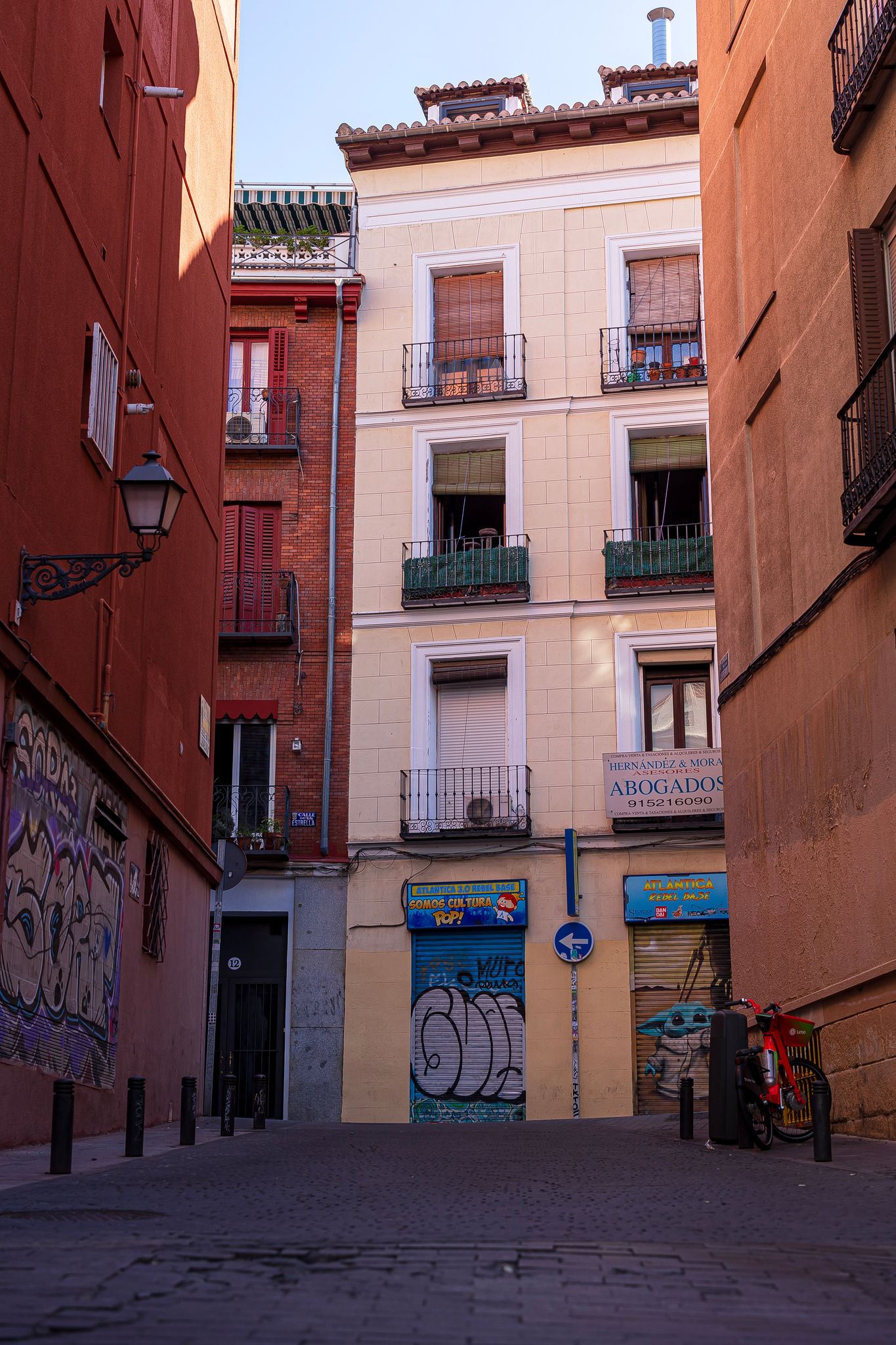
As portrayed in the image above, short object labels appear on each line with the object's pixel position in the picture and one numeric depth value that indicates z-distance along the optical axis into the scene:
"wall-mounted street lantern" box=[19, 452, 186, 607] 11.30
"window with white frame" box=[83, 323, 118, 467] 13.73
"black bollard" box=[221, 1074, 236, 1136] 14.08
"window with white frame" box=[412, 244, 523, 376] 26.59
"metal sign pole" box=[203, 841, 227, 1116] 16.95
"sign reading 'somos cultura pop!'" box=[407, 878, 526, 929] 23.59
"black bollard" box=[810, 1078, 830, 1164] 10.24
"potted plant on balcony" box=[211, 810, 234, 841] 24.50
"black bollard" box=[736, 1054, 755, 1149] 11.80
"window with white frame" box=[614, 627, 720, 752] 24.23
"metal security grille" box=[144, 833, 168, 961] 15.75
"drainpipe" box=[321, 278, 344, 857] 24.84
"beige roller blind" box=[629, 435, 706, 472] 25.77
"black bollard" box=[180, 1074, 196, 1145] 12.55
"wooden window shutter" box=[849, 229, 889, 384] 12.63
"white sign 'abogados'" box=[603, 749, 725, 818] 23.16
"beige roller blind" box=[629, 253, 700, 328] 26.59
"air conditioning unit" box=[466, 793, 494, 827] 24.03
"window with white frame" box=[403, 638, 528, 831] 24.17
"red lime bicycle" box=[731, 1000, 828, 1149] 11.86
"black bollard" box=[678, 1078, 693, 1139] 13.55
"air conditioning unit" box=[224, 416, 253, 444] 26.34
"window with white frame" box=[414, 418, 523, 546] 26.00
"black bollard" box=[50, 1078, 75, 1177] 9.22
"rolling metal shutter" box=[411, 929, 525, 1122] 23.17
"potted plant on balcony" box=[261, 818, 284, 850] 24.36
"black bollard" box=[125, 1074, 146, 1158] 10.83
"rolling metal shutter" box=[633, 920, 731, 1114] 22.72
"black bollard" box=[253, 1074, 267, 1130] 15.61
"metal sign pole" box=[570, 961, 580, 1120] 22.77
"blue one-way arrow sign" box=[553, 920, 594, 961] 23.12
